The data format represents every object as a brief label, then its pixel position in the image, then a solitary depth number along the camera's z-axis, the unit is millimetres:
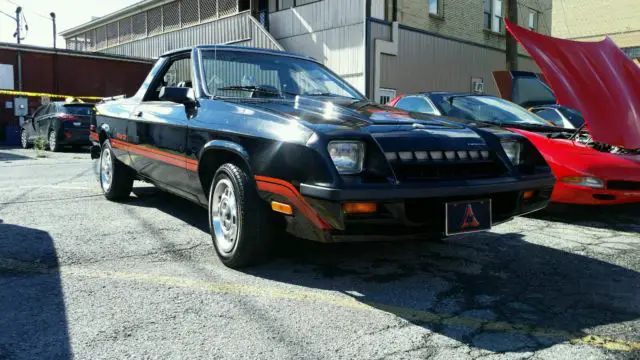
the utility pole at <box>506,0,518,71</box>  14688
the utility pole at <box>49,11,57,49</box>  37188
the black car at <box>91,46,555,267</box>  2760
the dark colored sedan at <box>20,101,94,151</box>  12930
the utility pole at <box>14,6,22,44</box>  32591
